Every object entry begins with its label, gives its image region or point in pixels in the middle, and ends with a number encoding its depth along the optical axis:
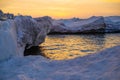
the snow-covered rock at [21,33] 9.88
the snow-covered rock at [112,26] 53.28
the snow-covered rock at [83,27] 48.88
